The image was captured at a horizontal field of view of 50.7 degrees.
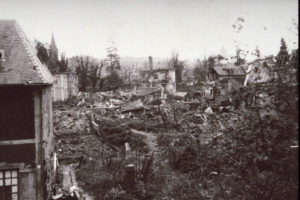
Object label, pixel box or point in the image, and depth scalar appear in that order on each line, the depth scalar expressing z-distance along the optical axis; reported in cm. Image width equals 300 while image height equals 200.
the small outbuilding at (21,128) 1101
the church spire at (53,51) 5938
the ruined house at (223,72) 4856
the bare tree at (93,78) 5382
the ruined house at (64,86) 4184
